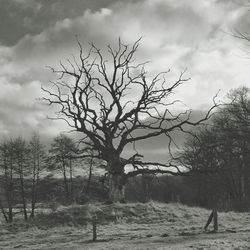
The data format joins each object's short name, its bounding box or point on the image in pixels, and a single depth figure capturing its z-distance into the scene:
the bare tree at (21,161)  43.03
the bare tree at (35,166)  43.94
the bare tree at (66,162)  43.66
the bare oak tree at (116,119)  28.77
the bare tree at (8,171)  42.34
